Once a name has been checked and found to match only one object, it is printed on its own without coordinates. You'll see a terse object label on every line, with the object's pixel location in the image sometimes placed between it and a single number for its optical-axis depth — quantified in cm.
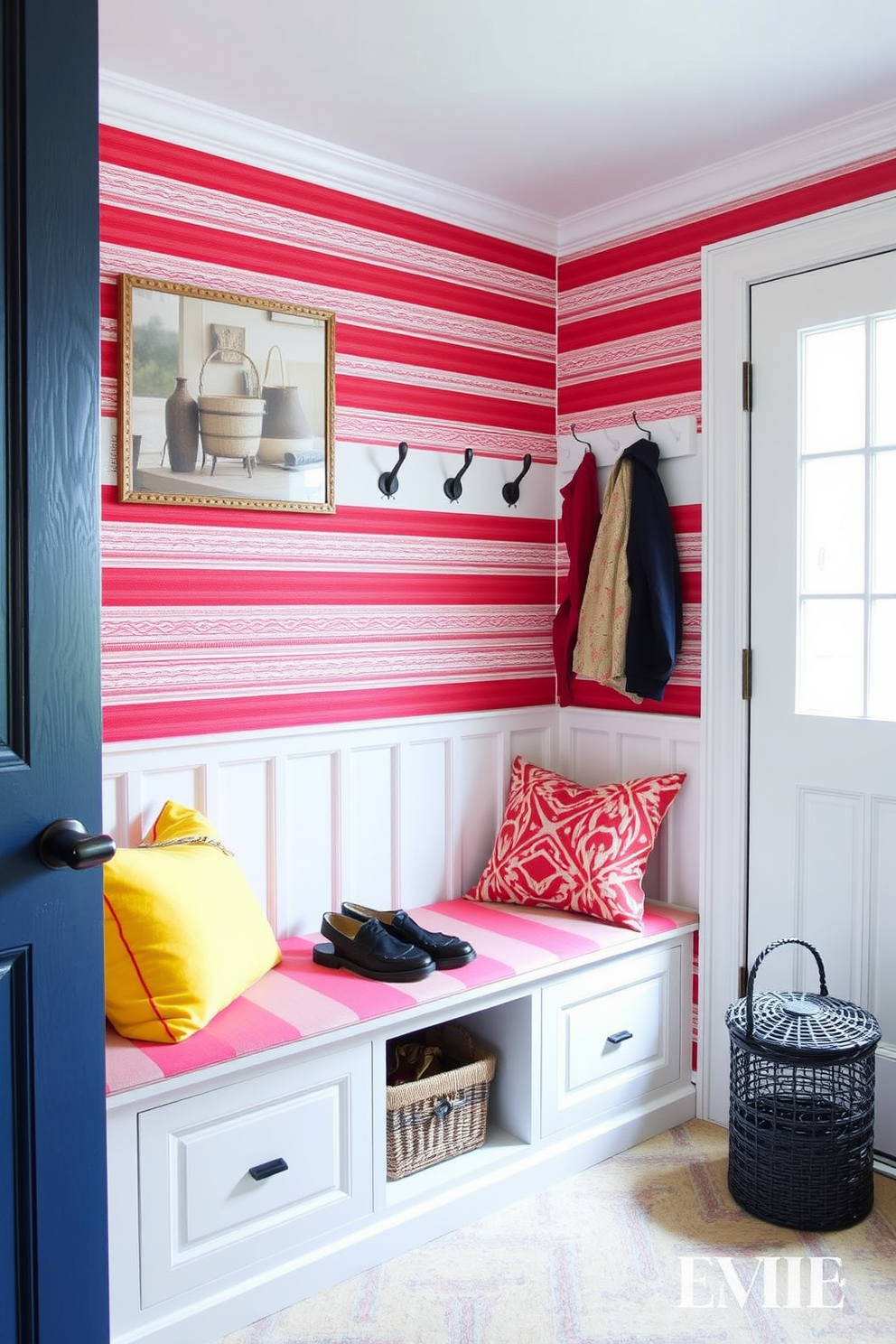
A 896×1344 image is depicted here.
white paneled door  256
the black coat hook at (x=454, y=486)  305
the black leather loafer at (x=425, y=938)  247
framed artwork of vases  242
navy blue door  130
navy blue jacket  290
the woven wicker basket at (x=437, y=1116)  235
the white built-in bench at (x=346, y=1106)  192
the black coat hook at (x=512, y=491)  319
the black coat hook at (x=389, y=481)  288
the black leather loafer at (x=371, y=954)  238
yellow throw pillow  200
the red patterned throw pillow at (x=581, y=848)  282
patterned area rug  202
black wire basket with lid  234
